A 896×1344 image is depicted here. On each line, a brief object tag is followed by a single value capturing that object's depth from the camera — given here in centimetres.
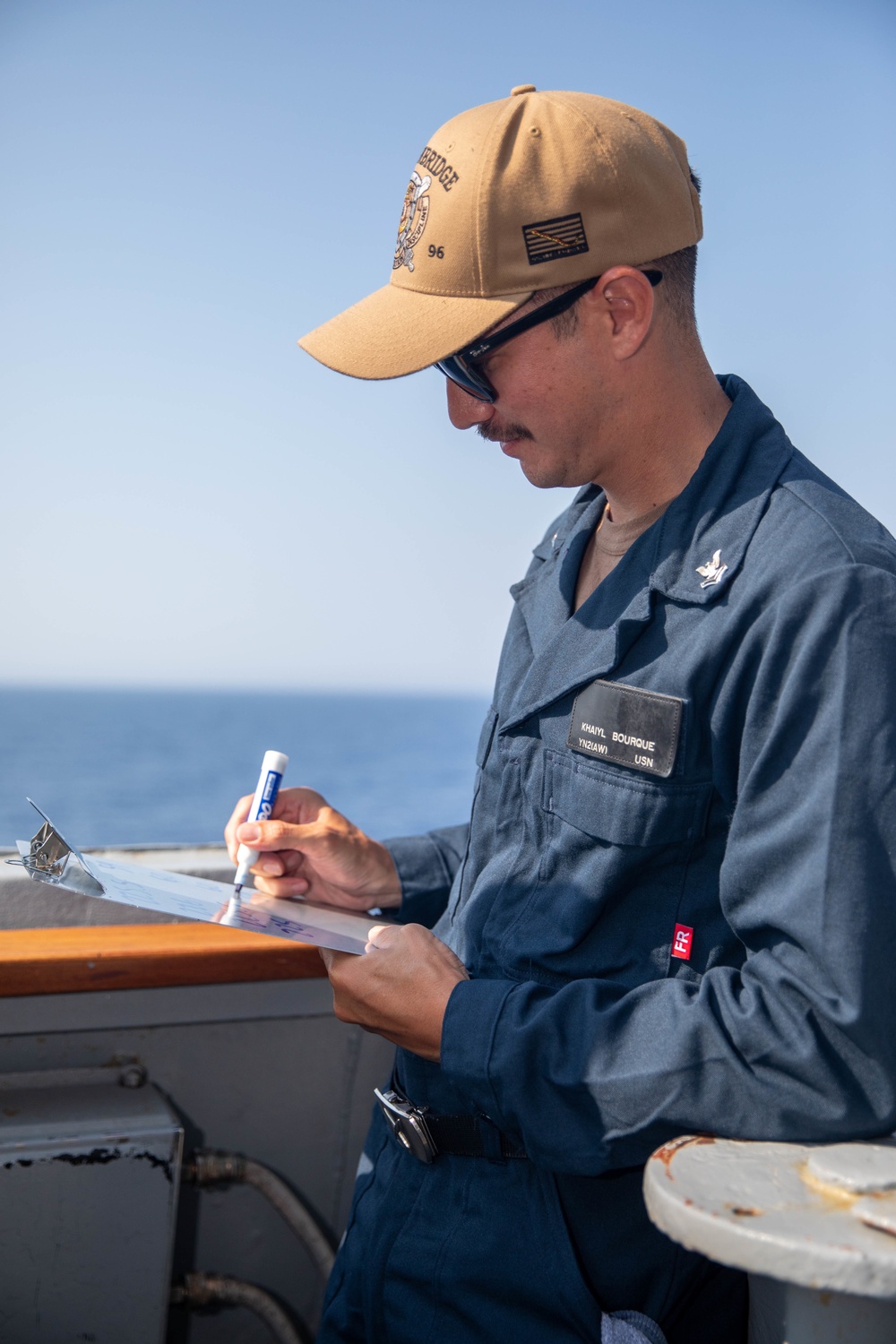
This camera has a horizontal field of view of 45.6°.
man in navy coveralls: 83
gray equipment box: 140
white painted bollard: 61
